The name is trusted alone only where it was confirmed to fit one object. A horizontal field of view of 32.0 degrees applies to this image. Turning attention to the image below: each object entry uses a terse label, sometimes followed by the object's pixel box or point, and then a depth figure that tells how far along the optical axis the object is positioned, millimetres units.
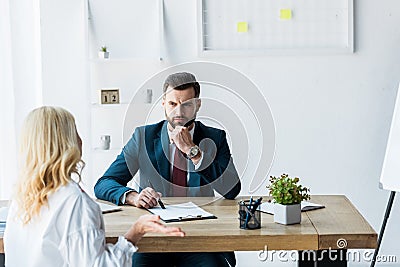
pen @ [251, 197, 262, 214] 2264
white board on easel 3434
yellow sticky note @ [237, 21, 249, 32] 3902
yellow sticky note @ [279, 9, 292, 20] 3875
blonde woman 1973
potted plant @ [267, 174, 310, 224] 2311
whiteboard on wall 3881
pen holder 2264
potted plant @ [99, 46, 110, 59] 3834
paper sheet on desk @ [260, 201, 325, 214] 2529
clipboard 2402
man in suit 2834
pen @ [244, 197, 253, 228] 2262
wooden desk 2170
